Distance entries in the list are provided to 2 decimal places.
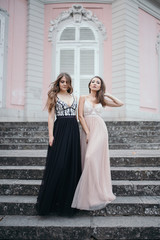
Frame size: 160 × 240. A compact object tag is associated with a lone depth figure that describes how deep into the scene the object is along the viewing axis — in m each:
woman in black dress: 2.51
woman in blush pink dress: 2.43
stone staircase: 2.31
